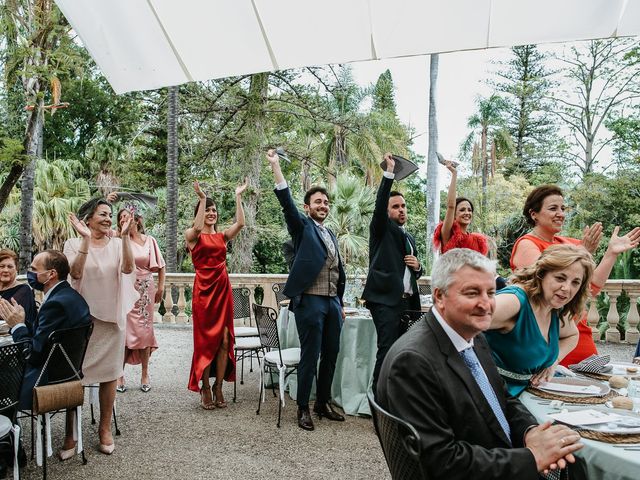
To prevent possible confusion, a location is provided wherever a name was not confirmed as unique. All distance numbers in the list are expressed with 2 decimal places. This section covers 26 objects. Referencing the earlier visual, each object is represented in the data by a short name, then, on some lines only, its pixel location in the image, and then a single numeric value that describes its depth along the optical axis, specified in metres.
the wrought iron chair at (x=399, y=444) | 1.61
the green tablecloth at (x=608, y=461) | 1.60
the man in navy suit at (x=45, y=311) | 3.50
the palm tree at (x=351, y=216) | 12.80
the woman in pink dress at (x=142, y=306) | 5.86
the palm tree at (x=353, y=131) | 16.86
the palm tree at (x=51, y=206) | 17.44
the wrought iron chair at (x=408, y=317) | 4.48
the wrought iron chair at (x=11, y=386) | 2.98
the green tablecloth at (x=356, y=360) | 5.00
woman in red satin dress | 5.14
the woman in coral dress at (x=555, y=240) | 3.12
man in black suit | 4.51
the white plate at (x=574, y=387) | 2.28
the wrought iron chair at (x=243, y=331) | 5.80
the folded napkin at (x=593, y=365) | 2.75
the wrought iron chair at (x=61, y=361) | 3.45
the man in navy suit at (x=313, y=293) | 4.58
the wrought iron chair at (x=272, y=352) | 4.91
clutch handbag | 3.33
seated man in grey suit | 1.69
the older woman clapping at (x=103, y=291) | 4.01
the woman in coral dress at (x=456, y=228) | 4.84
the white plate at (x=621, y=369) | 2.75
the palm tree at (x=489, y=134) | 29.67
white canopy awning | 3.38
